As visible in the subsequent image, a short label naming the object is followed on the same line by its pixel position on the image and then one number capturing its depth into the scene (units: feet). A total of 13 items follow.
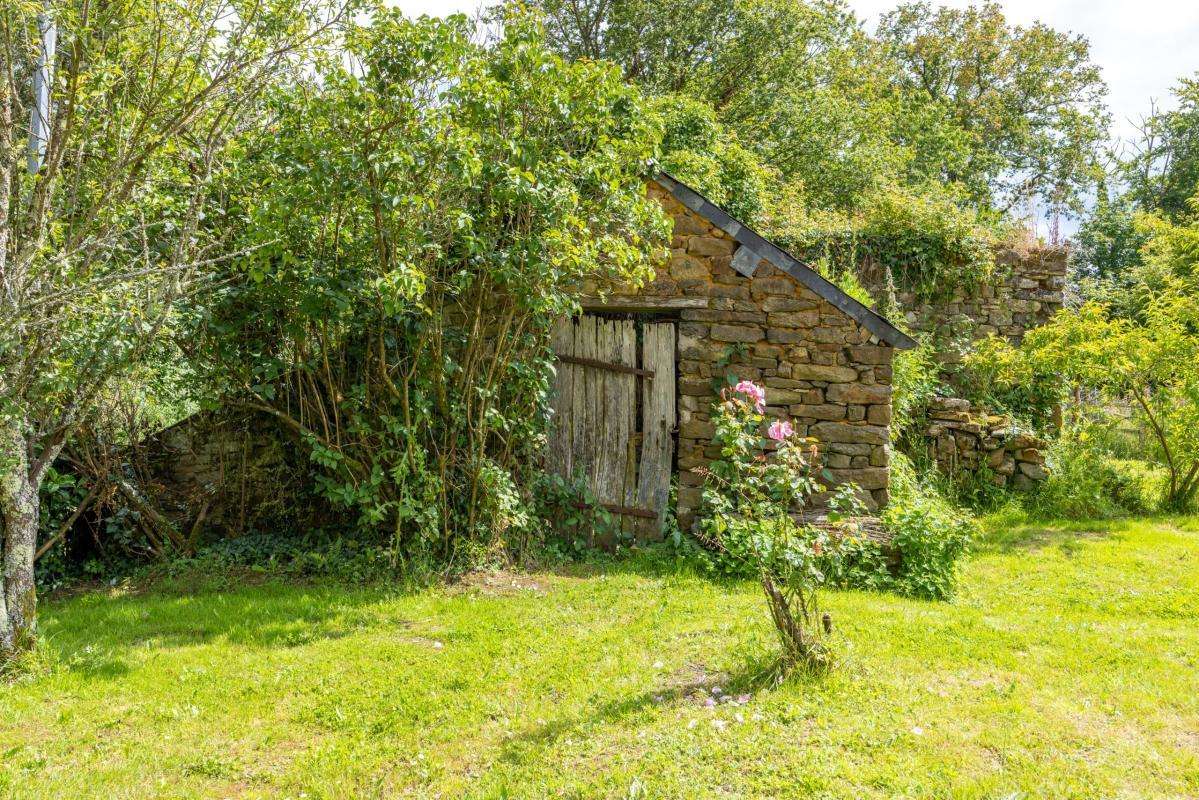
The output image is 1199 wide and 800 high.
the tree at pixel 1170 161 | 75.31
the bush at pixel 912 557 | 19.45
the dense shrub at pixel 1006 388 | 30.73
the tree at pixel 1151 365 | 26.61
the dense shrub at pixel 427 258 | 16.16
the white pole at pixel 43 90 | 13.67
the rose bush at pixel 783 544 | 12.64
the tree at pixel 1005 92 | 72.28
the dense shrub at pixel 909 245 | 33.06
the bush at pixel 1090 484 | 27.14
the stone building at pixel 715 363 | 22.81
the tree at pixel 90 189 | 12.42
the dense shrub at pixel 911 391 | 27.89
